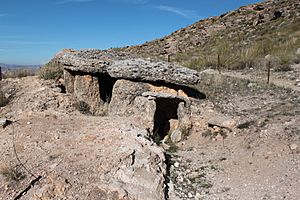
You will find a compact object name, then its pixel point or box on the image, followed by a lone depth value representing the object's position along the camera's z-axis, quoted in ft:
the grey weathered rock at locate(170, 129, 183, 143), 19.66
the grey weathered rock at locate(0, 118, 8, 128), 16.36
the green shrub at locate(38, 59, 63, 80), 25.75
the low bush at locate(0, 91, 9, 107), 21.45
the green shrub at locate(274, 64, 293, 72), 30.21
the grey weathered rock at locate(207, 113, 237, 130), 18.95
